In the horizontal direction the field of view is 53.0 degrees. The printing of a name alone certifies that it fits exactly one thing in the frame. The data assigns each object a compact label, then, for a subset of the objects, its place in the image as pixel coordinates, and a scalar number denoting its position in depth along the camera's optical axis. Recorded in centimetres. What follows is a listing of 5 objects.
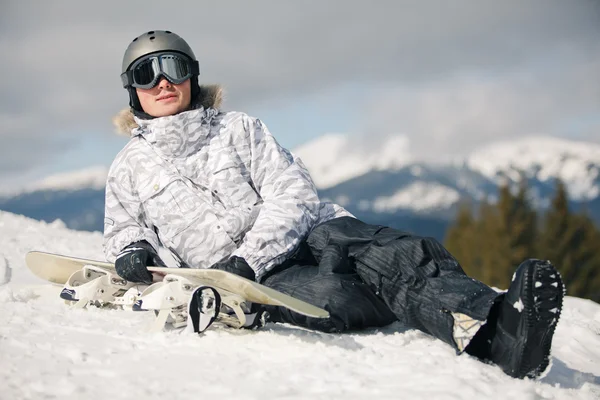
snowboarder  273
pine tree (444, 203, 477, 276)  4544
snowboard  287
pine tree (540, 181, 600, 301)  3375
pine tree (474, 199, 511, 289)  3738
